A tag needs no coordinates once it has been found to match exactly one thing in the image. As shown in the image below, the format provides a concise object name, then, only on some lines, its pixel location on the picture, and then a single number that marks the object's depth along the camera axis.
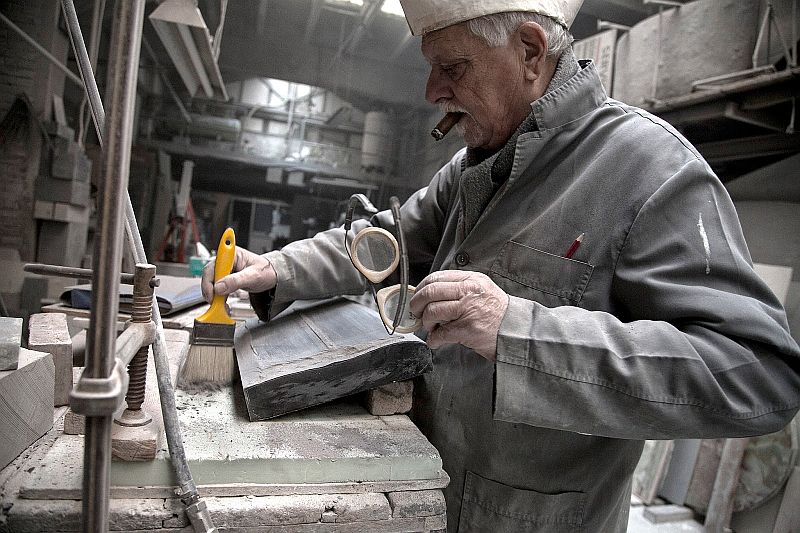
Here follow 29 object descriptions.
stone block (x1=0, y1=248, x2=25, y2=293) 4.96
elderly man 0.88
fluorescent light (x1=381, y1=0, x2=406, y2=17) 2.60
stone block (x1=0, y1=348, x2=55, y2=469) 0.78
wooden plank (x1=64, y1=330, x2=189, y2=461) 0.80
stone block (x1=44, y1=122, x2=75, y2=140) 5.31
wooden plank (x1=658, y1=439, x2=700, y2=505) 3.48
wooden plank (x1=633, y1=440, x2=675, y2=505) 3.51
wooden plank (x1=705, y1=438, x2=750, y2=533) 3.20
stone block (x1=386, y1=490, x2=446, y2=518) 0.90
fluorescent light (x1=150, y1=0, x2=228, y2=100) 2.63
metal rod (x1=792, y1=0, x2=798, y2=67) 2.74
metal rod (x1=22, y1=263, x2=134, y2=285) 0.74
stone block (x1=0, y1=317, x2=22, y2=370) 0.79
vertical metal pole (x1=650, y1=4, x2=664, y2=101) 3.45
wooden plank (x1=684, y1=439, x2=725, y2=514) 3.40
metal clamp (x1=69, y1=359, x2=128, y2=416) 0.47
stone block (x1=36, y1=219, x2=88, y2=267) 5.54
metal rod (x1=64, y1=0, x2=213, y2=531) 0.76
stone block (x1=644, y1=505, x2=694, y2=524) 3.37
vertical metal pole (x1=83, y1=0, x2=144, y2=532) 0.47
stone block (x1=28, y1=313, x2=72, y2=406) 0.96
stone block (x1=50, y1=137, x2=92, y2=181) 5.39
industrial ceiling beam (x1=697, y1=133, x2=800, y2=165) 3.52
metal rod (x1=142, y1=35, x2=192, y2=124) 4.79
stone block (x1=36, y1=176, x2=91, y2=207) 5.37
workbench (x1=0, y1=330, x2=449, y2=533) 0.77
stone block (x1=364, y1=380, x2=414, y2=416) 1.10
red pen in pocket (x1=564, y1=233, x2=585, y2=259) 1.09
